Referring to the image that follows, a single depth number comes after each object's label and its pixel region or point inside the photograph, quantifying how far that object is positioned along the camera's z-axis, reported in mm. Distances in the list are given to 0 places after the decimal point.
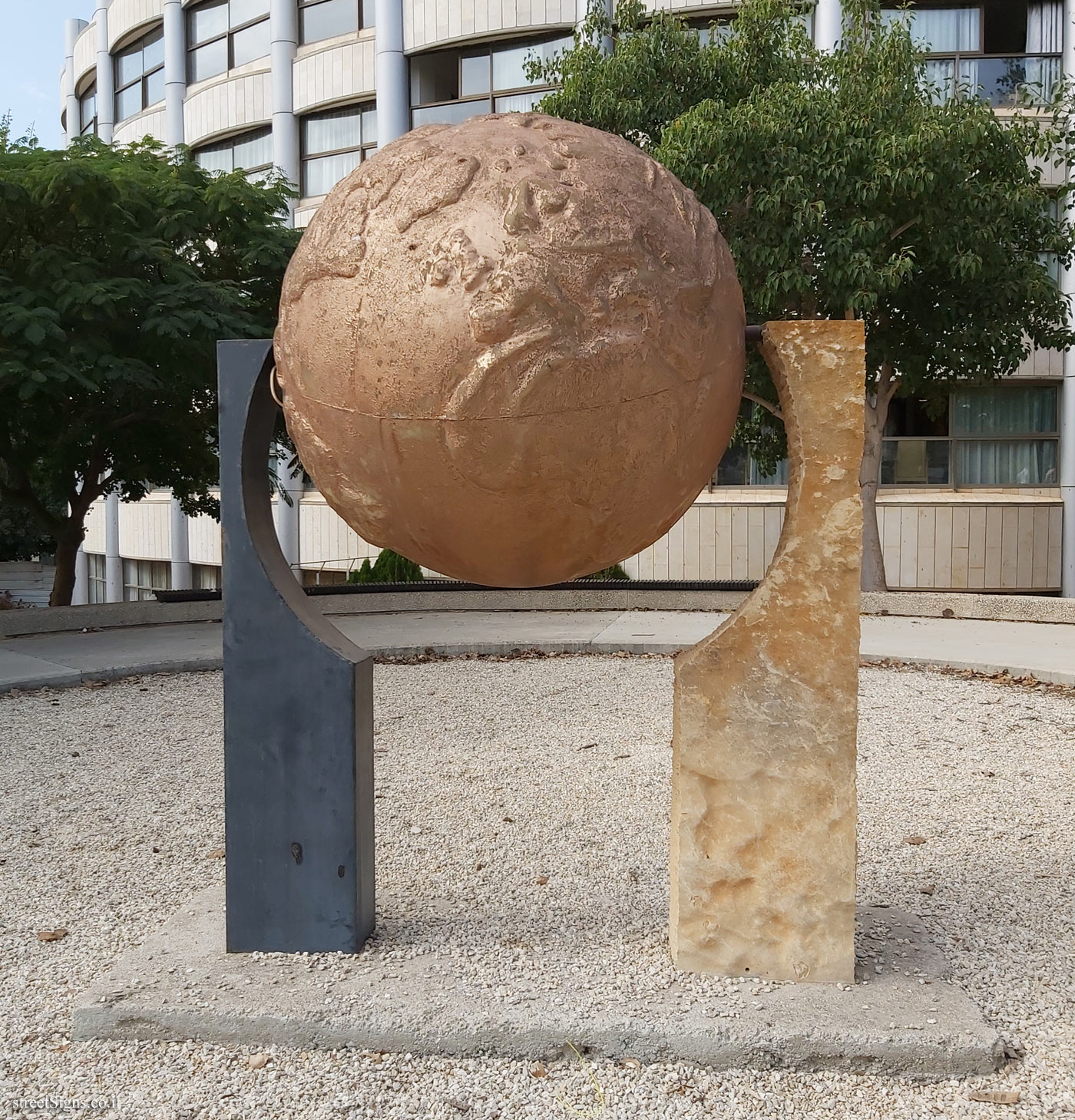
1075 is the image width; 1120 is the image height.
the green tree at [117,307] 10383
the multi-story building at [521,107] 18031
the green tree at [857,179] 12062
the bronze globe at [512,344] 3219
